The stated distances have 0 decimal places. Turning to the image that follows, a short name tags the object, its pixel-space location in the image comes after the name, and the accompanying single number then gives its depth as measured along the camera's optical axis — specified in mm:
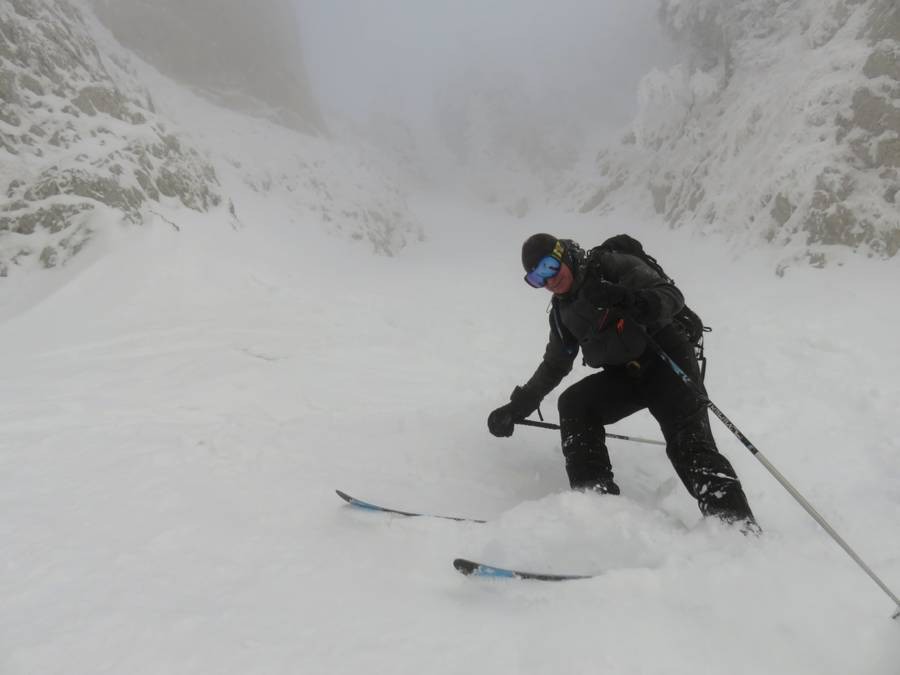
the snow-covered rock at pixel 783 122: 12203
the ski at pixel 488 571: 2432
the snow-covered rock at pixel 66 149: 9430
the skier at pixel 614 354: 3623
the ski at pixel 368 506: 3156
